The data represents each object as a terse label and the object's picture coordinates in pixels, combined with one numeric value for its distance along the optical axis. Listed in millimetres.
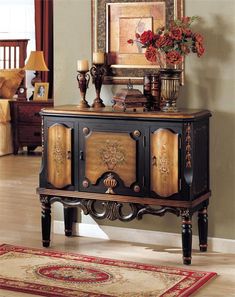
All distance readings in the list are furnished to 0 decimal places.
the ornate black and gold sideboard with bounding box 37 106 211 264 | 4449
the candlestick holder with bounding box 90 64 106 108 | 4961
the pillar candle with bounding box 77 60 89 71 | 4934
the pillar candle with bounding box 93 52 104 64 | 4957
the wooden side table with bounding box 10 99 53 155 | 9078
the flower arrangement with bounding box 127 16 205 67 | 4555
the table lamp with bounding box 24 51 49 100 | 9180
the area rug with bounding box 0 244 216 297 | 3955
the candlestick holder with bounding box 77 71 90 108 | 4952
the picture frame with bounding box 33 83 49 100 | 9227
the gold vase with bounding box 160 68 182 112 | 4586
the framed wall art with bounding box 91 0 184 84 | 4902
